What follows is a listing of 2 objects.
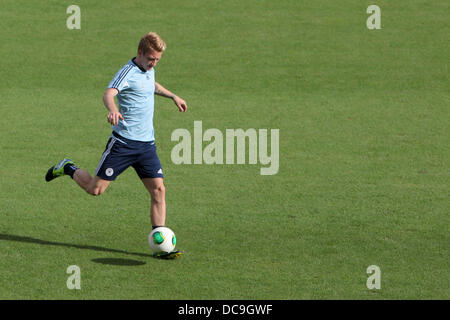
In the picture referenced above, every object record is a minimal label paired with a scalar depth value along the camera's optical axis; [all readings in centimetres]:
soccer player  1501
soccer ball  1509
